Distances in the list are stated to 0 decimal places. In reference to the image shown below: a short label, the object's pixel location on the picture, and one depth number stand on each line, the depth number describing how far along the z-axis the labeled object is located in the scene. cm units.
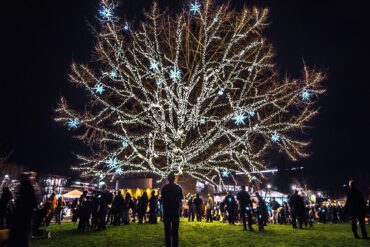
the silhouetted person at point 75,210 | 1914
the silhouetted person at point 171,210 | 774
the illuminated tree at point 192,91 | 1942
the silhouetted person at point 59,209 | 2044
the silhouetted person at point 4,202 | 1098
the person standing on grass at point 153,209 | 1730
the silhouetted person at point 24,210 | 555
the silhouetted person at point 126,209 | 1764
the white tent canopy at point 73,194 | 3111
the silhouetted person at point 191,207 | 2091
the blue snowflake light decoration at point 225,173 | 2142
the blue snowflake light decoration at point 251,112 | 1968
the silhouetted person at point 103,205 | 1408
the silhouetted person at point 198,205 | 2006
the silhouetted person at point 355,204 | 1129
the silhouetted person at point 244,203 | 1403
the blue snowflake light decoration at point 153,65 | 1953
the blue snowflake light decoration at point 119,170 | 2107
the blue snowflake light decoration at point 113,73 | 1985
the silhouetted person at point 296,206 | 1627
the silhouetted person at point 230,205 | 1773
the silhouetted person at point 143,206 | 1816
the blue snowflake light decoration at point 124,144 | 2089
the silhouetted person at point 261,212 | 1441
